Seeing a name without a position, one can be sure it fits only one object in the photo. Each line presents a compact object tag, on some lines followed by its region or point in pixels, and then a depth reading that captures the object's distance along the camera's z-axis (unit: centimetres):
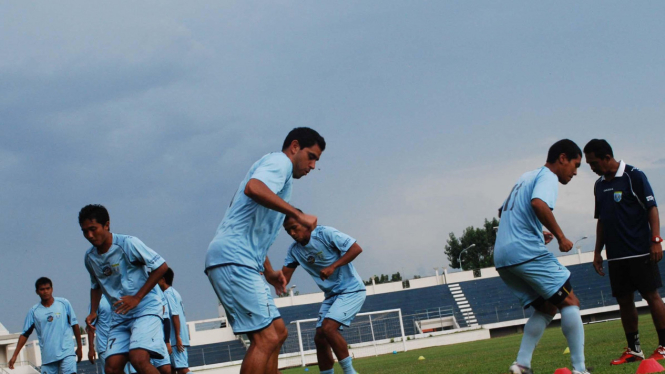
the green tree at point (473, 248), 10529
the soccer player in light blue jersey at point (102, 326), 1148
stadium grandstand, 2847
